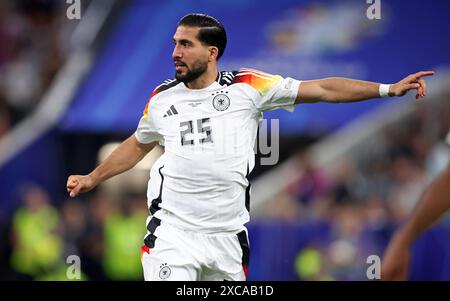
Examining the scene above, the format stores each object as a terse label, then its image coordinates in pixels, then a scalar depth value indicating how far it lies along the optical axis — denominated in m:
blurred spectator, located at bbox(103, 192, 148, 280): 11.48
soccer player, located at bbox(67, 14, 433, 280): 6.43
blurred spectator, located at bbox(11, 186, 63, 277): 12.09
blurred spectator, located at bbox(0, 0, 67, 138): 13.49
